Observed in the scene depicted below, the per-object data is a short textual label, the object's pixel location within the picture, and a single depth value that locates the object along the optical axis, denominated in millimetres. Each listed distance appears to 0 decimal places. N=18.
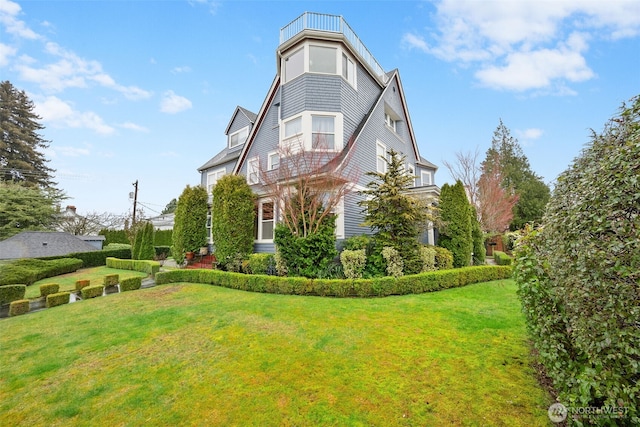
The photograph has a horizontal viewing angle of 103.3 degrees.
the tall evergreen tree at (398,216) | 8945
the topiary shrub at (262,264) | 10375
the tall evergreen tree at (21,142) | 27234
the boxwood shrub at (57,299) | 7824
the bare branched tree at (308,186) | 9570
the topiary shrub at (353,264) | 8922
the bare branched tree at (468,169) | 20131
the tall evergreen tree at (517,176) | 26142
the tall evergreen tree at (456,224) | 10742
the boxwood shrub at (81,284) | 9703
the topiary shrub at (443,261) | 9977
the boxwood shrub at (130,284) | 9297
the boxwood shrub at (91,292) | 8555
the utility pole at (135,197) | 23898
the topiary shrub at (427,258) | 9116
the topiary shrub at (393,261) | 8703
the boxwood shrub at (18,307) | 7285
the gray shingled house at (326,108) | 11680
